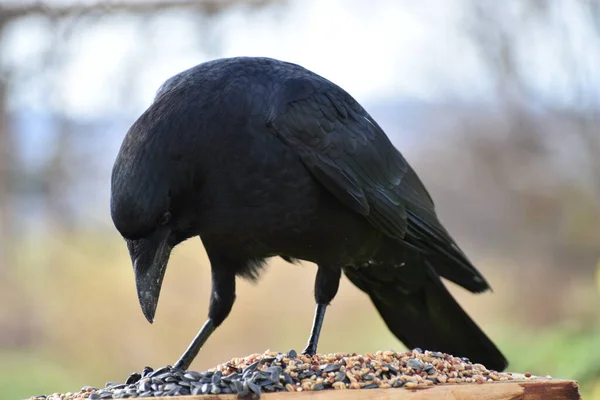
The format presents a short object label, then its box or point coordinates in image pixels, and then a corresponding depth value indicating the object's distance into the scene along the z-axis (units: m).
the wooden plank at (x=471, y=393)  5.29
